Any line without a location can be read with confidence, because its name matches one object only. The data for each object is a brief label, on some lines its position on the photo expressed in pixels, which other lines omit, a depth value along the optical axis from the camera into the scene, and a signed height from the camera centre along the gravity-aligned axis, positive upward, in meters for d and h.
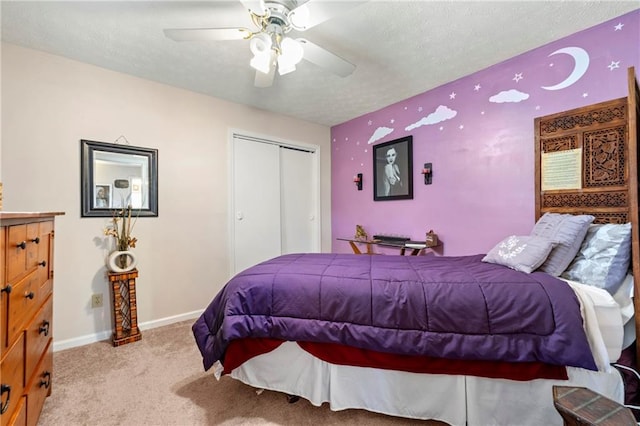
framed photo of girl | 2.97 +0.51
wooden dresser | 0.88 -0.41
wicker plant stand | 2.18 -0.80
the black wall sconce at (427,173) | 2.76 +0.44
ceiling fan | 1.35 +1.06
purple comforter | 1.15 -0.49
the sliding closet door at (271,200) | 3.15 +0.18
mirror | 2.22 +0.33
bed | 1.17 -0.55
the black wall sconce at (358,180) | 3.53 +0.46
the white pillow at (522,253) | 1.45 -0.24
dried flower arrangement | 2.29 -0.12
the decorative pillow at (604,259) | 1.32 -0.25
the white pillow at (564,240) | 1.47 -0.16
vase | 2.19 -0.40
